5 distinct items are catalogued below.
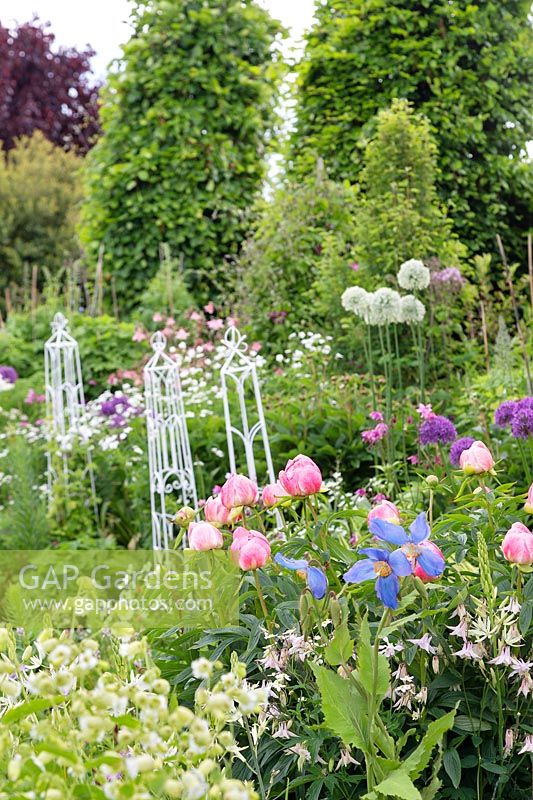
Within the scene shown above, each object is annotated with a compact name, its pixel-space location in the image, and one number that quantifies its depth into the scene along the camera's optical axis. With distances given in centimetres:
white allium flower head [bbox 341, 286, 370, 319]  368
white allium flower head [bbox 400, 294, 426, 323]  357
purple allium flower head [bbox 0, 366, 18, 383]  593
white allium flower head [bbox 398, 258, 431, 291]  362
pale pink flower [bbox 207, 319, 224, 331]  541
